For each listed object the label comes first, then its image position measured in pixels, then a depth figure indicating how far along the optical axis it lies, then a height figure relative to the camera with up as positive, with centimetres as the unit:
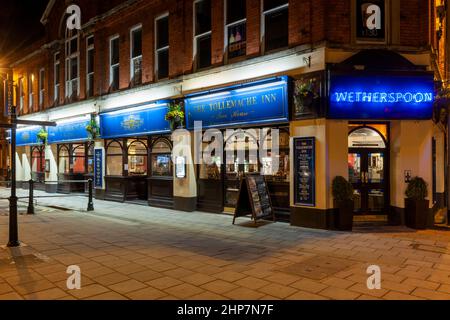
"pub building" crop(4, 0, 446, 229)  920 +128
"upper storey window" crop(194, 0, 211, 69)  1249 +438
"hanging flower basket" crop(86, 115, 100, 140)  1639 +154
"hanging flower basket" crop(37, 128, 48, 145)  2020 +148
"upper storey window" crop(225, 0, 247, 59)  1139 +427
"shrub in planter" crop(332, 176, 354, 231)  902 -103
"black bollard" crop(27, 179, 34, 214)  1224 -149
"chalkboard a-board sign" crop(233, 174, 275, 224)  962 -104
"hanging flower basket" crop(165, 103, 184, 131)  1242 +160
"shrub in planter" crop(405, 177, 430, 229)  909 -110
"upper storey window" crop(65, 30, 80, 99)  1864 +508
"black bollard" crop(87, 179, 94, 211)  1285 -142
